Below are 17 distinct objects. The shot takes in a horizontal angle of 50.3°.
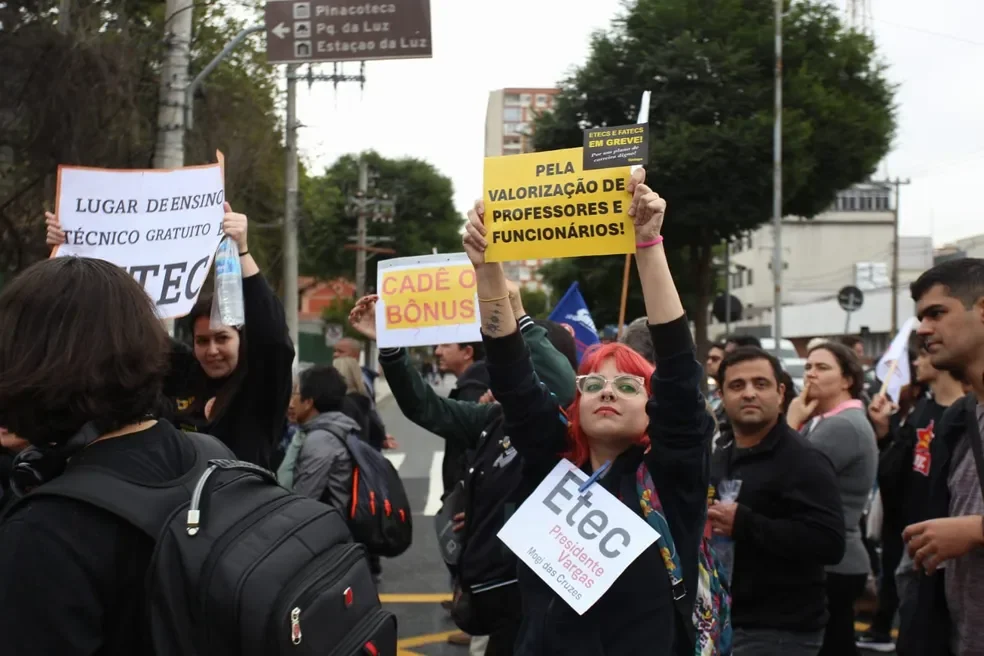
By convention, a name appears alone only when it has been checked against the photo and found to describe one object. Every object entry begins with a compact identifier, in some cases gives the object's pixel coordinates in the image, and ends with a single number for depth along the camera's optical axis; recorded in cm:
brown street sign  888
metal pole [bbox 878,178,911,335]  4269
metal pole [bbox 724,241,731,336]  1775
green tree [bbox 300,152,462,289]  5734
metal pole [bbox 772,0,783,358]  2153
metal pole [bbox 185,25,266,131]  946
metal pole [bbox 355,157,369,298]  3997
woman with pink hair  254
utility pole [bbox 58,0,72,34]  1070
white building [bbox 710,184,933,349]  6106
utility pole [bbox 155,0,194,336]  812
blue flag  548
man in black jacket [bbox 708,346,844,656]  363
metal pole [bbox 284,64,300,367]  1900
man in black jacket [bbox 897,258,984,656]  287
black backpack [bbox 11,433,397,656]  148
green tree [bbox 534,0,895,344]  2250
